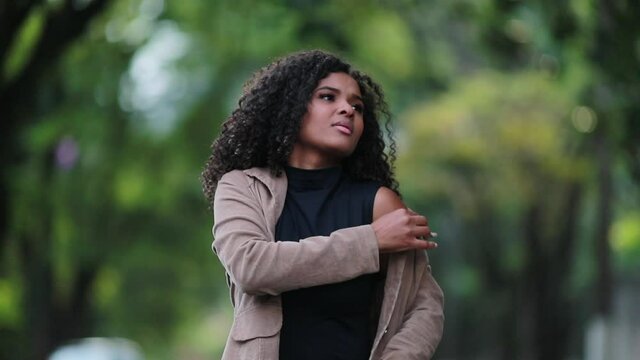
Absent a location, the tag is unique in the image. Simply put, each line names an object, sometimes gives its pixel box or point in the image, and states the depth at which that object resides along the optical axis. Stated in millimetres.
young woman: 4004
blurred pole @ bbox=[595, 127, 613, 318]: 17422
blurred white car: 25469
